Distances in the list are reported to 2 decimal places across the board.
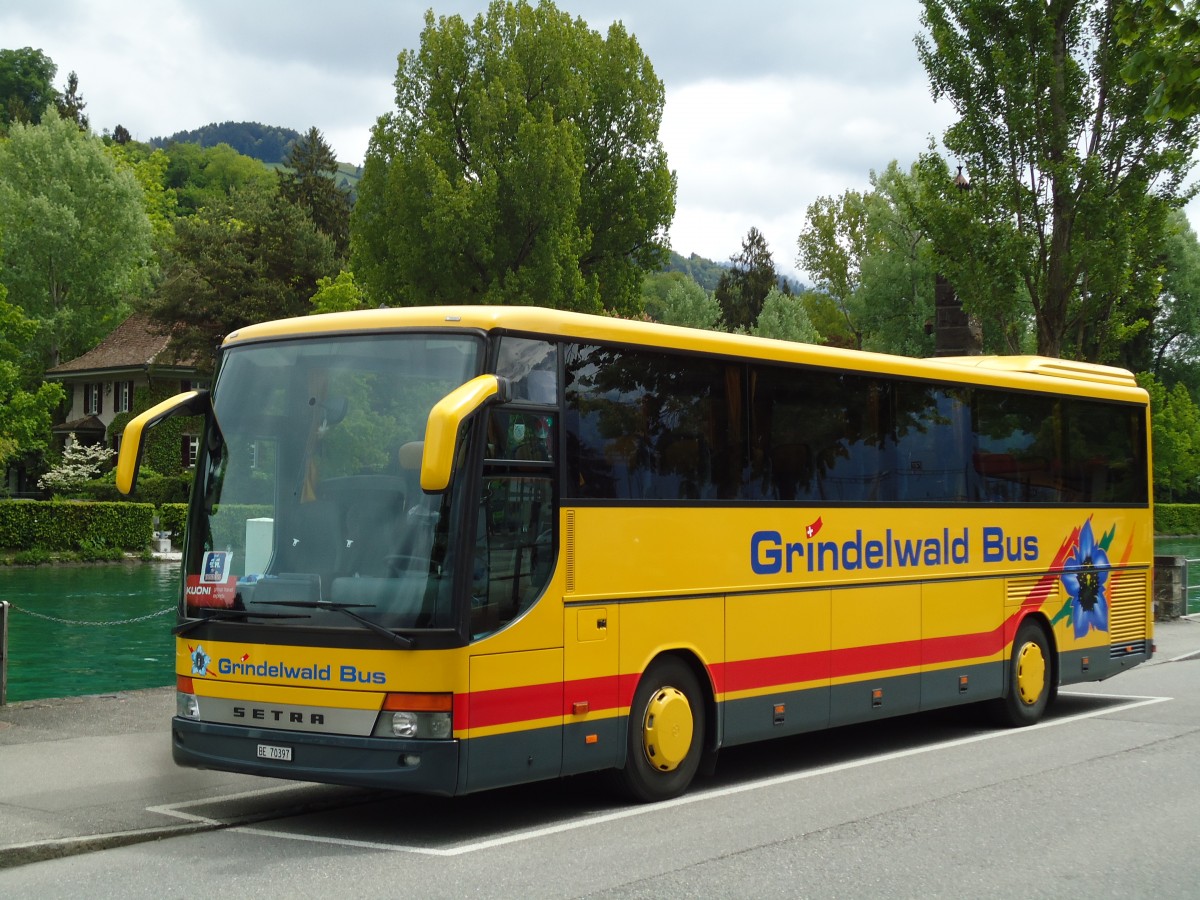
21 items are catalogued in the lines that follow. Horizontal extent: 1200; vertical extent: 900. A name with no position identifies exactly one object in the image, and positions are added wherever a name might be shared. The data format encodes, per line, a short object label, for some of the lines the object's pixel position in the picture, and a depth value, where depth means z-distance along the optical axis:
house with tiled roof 74.12
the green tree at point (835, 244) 92.44
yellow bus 8.82
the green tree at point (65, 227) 72.50
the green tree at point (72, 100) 108.12
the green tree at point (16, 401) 52.62
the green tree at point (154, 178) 93.81
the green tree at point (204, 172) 131.12
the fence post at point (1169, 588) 27.06
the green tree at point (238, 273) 64.81
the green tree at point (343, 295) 56.28
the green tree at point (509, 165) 51.44
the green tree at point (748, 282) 117.12
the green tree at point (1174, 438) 84.19
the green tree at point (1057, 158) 26.16
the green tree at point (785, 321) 87.72
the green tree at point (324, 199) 89.19
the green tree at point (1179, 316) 81.06
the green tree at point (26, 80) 120.94
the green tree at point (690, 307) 93.44
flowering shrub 64.44
